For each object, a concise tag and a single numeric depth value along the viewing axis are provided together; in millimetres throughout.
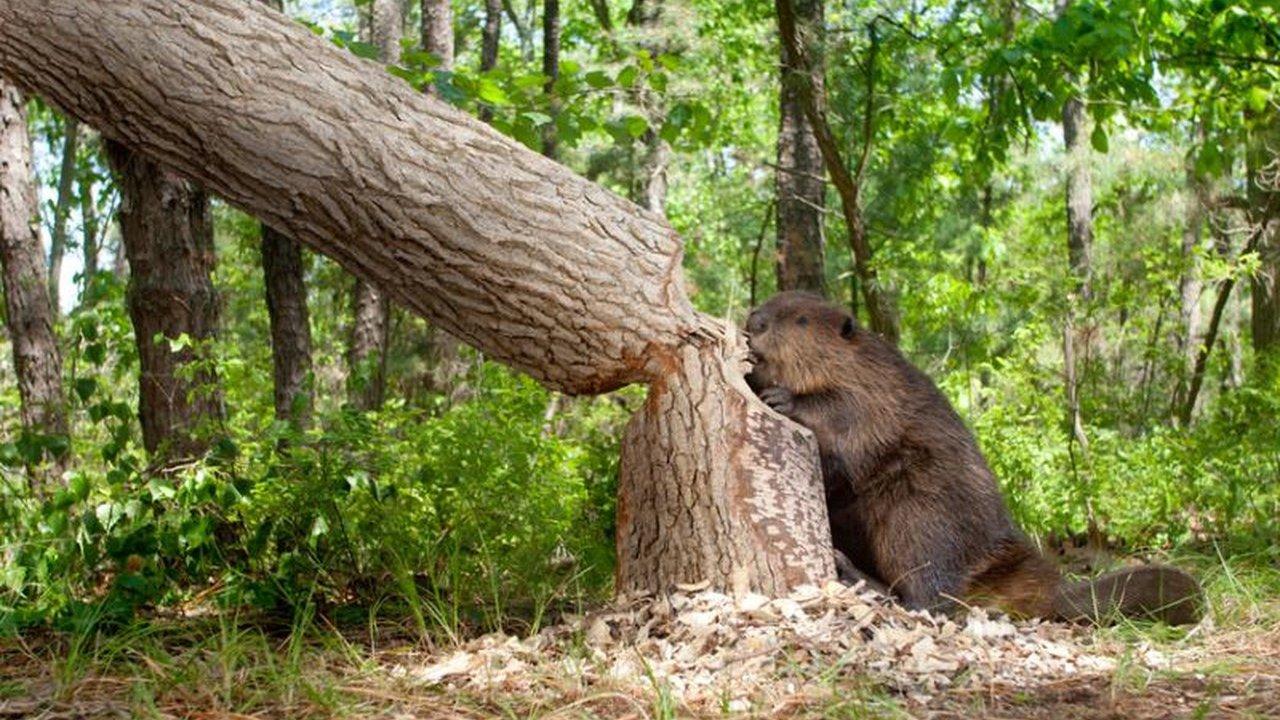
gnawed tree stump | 4219
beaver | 4703
